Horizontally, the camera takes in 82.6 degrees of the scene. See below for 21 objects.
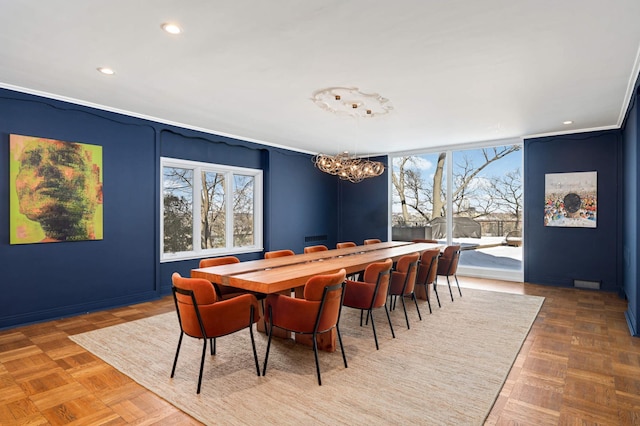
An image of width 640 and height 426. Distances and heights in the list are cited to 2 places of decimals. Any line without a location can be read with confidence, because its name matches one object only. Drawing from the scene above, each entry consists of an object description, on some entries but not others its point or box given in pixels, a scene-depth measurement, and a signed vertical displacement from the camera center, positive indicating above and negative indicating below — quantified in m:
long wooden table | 2.91 -0.55
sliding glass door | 6.89 +0.16
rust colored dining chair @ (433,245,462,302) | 5.14 -0.72
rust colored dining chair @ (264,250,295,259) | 4.48 -0.54
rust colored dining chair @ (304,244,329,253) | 5.00 -0.54
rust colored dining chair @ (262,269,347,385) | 2.75 -0.76
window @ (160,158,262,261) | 5.78 +0.01
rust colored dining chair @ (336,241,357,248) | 5.65 -0.53
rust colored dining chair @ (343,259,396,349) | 3.36 -0.73
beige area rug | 2.34 -1.28
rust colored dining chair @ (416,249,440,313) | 4.57 -0.71
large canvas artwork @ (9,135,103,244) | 4.03 +0.23
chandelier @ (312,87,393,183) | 4.15 +1.32
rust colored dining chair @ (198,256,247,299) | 3.48 -0.76
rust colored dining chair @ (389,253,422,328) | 3.94 -0.70
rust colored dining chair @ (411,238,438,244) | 6.45 -0.53
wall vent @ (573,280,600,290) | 5.93 -1.20
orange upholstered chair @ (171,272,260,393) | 2.63 -0.73
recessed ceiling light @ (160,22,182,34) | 2.60 +1.33
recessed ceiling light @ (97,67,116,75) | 3.42 +1.34
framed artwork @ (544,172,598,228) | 5.96 +0.21
